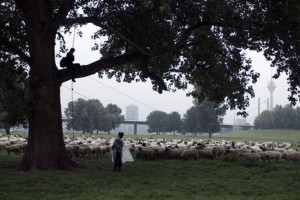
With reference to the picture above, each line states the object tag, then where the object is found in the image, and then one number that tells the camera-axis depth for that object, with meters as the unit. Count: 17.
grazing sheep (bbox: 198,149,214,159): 25.66
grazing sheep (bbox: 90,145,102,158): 26.17
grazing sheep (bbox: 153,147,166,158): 25.40
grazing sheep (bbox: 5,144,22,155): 27.53
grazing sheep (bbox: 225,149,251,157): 25.27
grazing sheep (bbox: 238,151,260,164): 22.71
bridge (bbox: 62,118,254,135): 147.40
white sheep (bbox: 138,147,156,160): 24.55
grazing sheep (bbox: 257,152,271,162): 24.37
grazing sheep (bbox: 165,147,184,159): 25.23
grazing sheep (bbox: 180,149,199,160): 24.66
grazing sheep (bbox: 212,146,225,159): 26.57
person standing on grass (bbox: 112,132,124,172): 17.95
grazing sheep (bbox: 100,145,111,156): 27.44
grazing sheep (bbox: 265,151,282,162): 24.55
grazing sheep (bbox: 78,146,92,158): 25.61
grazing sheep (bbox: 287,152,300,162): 25.15
